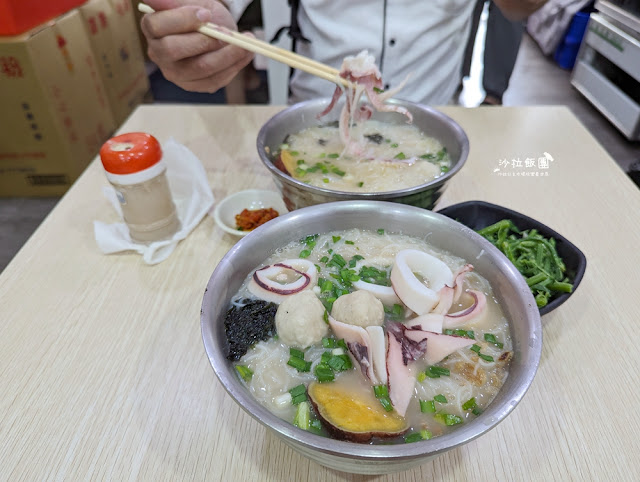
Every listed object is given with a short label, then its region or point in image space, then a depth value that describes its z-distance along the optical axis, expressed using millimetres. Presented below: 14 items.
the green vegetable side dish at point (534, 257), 364
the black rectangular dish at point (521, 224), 361
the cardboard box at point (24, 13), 768
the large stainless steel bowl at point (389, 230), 231
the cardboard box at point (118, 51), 1055
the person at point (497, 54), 1193
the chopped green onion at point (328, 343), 303
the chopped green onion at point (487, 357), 299
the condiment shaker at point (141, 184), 419
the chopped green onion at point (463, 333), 308
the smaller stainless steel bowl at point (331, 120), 382
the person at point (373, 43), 506
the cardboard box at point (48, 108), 818
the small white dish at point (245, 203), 485
